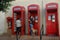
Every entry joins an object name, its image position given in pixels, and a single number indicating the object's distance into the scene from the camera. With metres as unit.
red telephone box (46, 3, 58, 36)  8.08
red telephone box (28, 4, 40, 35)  8.19
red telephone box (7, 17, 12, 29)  8.84
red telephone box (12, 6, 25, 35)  8.32
